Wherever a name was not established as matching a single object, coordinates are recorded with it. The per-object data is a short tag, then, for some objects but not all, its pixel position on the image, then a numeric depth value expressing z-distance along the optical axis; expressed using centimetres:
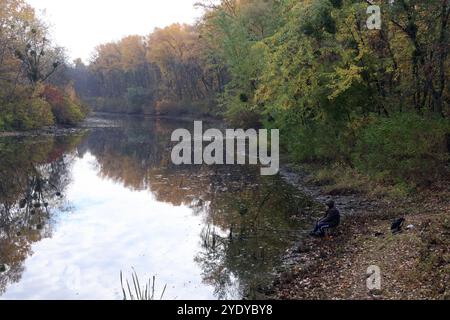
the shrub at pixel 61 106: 5600
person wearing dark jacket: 1471
